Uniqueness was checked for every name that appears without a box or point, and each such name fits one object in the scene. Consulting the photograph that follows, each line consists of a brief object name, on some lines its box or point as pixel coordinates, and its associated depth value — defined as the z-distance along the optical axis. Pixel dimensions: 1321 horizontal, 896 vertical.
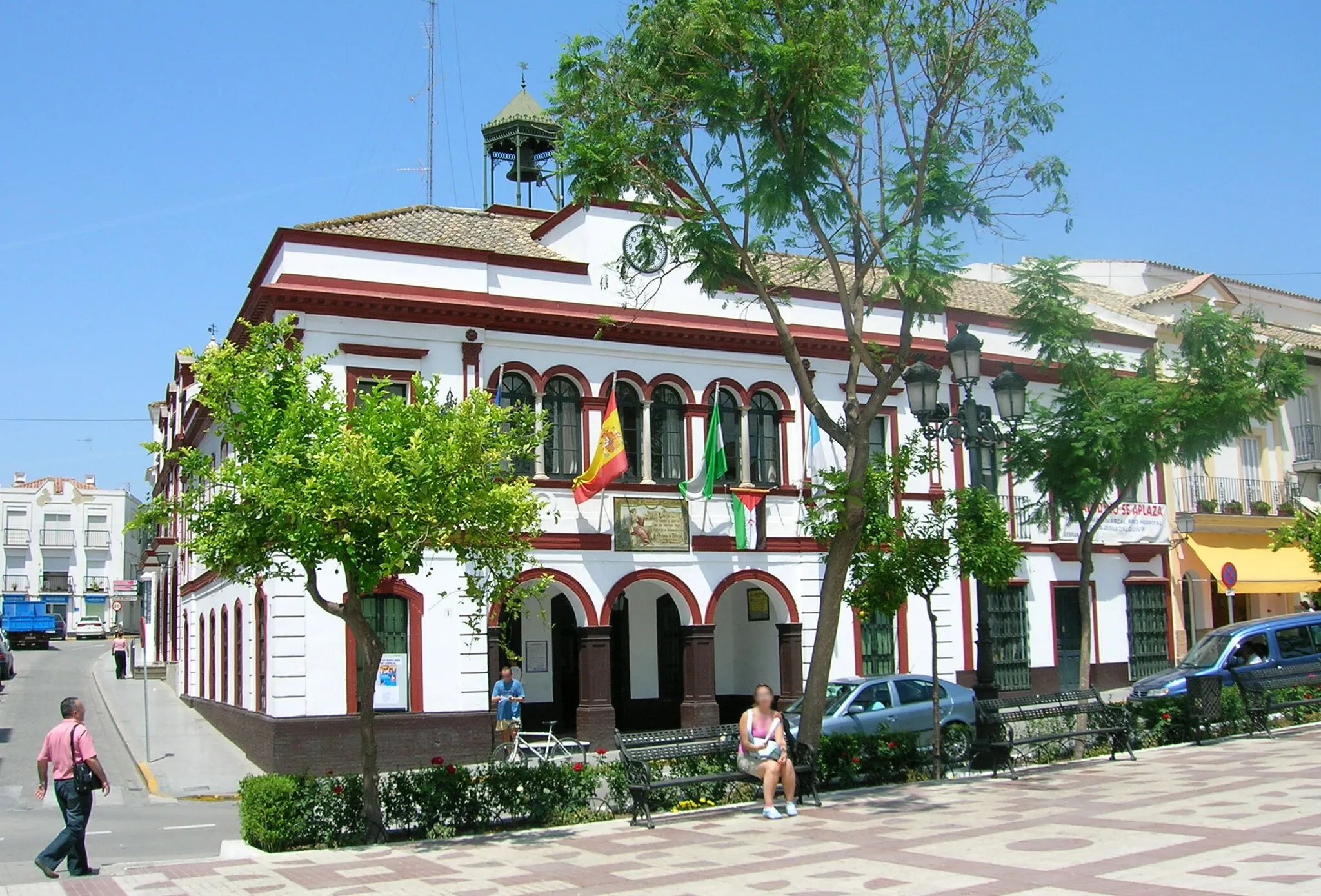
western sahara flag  24.95
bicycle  20.25
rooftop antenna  29.84
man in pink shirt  11.32
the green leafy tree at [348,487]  12.16
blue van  22.55
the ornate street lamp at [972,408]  16.59
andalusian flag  24.38
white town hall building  21.59
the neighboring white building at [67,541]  95.12
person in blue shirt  20.53
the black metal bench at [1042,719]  16.55
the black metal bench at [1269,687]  19.75
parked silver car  18.44
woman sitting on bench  13.41
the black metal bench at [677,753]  13.51
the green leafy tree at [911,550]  17.16
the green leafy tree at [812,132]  14.84
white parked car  84.81
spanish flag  22.77
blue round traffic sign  26.44
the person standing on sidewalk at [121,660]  42.62
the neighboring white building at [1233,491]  32.69
